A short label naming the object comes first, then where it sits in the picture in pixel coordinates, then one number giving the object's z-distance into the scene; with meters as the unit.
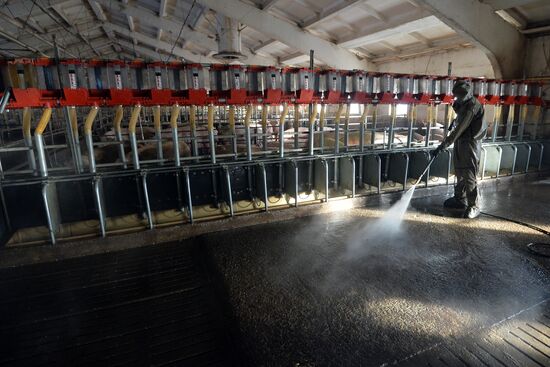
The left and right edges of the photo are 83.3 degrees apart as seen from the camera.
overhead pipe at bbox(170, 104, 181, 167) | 4.42
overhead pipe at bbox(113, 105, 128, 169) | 4.37
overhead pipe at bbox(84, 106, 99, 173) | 4.06
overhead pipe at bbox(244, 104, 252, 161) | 4.79
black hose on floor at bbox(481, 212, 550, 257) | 3.82
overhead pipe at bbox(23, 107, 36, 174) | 3.92
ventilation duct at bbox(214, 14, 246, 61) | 9.62
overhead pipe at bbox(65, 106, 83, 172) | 4.21
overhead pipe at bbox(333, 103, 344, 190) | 5.55
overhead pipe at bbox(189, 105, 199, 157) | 4.77
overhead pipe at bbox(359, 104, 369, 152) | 5.79
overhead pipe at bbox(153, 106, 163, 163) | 4.68
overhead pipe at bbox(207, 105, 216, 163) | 4.67
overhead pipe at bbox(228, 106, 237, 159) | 5.06
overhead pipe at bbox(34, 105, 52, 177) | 3.78
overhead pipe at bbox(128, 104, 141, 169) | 4.25
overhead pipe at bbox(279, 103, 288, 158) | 5.14
